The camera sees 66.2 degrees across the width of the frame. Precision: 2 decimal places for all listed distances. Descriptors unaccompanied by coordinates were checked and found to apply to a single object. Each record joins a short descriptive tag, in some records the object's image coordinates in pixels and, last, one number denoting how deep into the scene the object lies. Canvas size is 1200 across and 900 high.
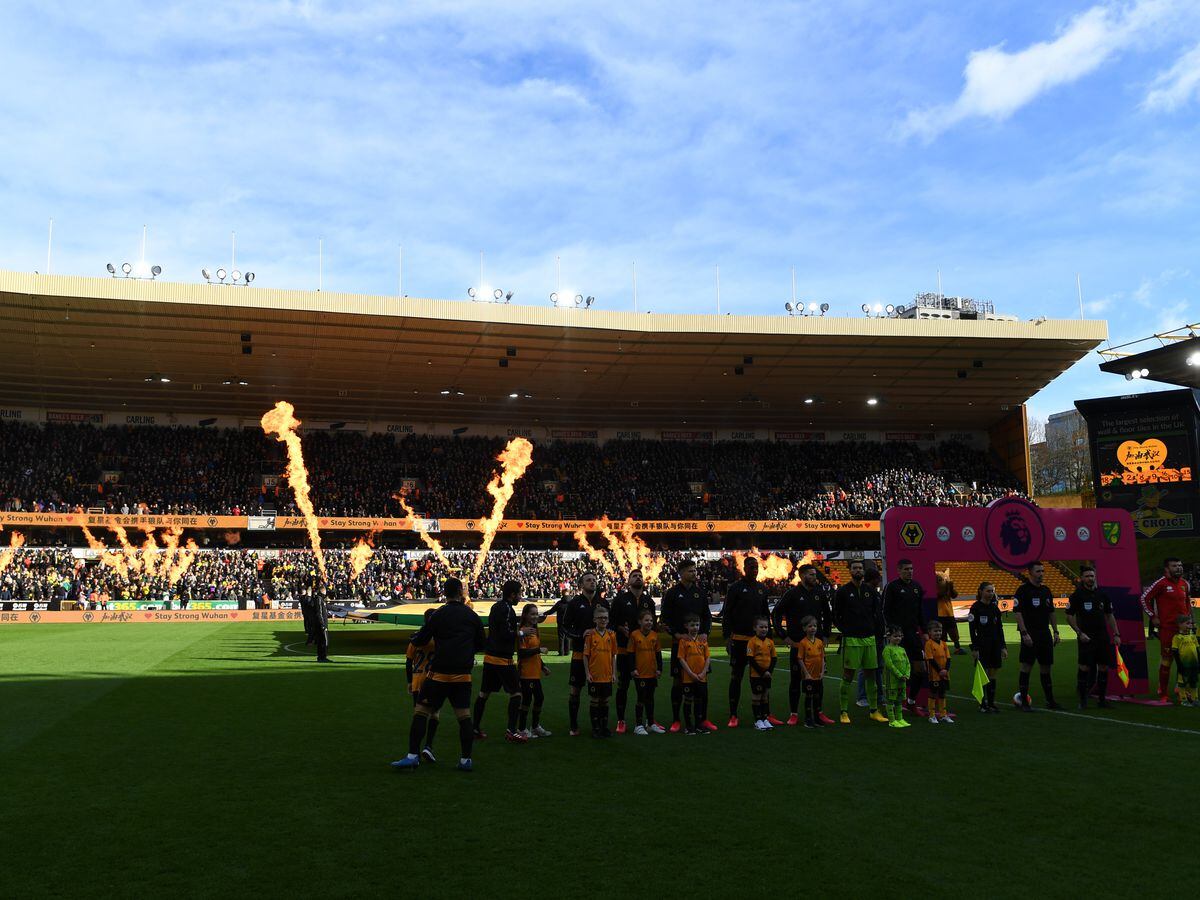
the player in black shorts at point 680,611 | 11.16
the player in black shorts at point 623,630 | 11.34
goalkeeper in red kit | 13.37
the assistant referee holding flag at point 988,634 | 12.52
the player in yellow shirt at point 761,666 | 11.23
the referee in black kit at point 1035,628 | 12.52
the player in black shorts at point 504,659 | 10.52
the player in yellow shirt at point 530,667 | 10.88
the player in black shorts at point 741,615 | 11.82
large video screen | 35.62
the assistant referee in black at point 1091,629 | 12.88
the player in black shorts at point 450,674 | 8.86
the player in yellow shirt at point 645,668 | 11.16
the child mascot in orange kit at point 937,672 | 11.73
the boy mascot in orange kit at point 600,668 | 10.77
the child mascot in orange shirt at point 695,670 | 10.88
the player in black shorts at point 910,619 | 12.23
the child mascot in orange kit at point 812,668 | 11.30
